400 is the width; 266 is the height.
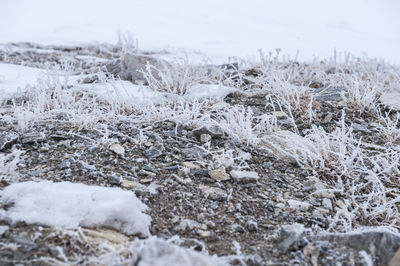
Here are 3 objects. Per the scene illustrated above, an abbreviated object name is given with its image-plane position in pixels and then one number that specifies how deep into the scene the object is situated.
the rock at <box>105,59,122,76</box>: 4.00
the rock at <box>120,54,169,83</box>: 3.83
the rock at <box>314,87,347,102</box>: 3.26
